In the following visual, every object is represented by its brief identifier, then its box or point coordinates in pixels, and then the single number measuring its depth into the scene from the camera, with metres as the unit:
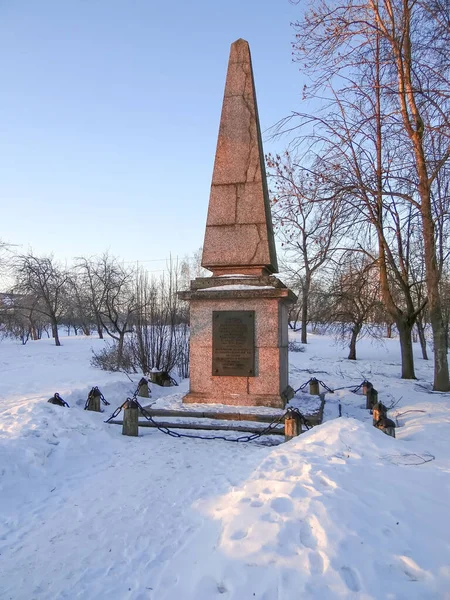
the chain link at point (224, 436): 5.93
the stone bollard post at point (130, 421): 6.27
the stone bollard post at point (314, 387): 9.62
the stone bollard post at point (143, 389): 9.24
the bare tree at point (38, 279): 35.34
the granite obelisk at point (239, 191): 8.09
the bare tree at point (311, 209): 9.66
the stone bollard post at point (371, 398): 8.76
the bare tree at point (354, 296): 14.66
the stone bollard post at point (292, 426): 5.73
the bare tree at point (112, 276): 27.83
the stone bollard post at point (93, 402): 7.62
